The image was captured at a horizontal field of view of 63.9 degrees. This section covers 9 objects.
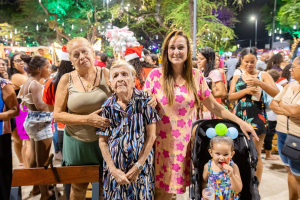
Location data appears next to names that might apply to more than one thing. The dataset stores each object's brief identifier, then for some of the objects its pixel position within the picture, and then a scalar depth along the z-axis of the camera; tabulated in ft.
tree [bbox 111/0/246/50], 39.34
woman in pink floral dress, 7.43
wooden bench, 6.58
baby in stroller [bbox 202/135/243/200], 7.12
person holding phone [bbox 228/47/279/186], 10.32
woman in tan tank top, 7.21
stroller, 7.13
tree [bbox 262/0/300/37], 38.70
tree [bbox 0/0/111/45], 69.67
